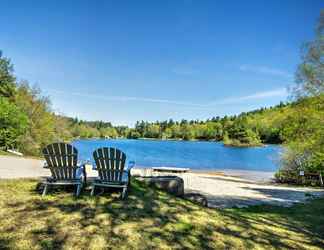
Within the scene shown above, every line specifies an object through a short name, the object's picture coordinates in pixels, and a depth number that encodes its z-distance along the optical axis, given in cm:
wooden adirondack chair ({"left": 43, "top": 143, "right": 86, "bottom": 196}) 488
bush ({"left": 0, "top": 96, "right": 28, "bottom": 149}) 1465
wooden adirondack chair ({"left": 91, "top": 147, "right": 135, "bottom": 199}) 497
